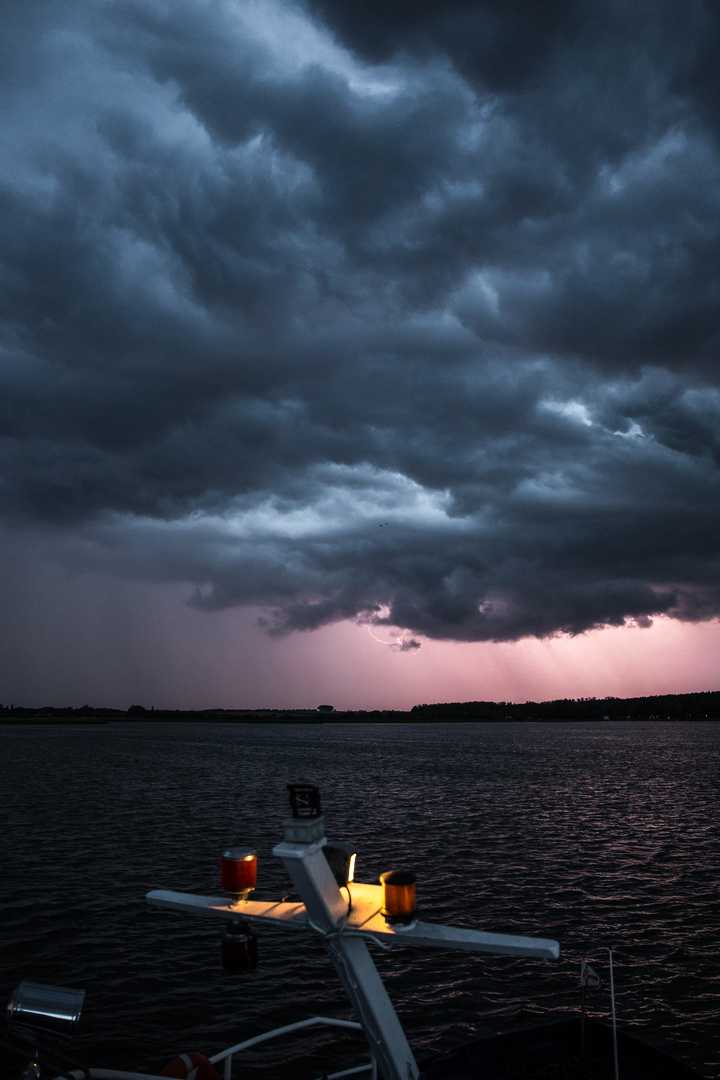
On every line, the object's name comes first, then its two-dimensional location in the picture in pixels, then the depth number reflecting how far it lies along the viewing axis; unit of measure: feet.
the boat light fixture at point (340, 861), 23.41
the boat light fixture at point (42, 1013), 23.24
